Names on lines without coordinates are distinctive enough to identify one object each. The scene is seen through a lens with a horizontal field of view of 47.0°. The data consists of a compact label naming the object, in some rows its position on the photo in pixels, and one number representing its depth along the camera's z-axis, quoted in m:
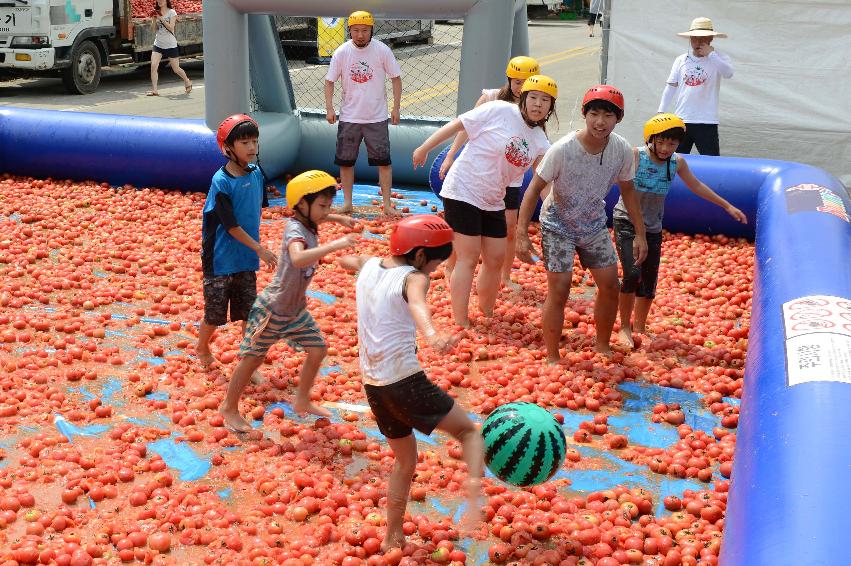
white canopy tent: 12.25
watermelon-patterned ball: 4.75
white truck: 18.23
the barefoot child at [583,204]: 6.63
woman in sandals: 19.84
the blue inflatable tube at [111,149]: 11.48
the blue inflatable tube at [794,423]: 3.48
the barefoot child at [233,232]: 6.22
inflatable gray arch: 10.77
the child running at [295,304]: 5.58
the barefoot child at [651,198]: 7.00
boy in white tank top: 4.46
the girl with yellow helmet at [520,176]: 7.55
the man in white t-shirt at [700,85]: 11.16
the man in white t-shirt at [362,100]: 10.89
